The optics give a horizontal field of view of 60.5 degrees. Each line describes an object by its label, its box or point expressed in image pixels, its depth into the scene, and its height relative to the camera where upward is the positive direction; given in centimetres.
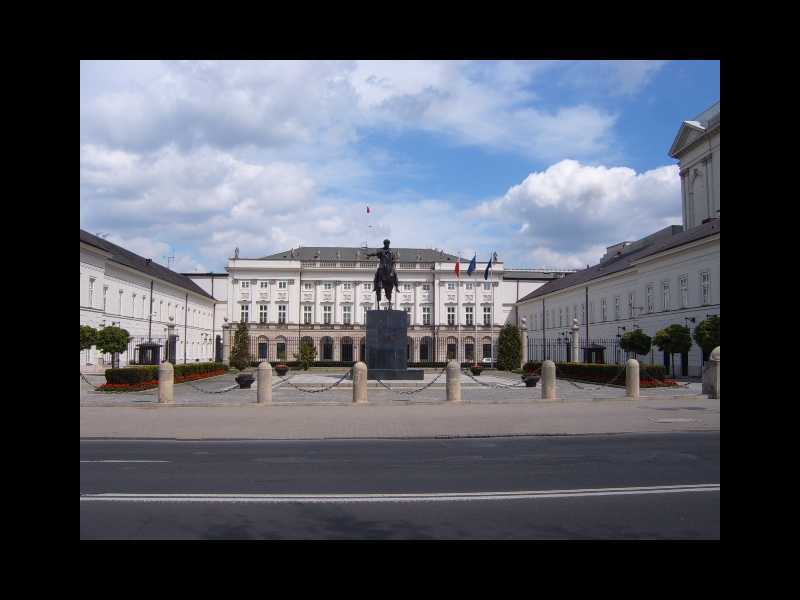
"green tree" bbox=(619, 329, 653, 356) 4210 -117
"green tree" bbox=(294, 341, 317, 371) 5491 -261
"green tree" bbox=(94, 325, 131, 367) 3781 -101
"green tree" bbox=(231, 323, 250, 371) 5222 -217
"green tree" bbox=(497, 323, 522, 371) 5419 -209
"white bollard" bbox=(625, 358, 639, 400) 2270 -189
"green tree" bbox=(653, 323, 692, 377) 3909 -90
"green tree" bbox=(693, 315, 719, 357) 3423 -53
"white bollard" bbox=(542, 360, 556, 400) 2176 -182
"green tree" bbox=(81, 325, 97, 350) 3631 -79
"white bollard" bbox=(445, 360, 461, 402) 2112 -186
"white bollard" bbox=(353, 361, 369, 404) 2059 -193
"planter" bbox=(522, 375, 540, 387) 2853 -238
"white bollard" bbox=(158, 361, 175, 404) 2122 -188
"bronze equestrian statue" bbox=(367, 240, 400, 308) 3145 +235
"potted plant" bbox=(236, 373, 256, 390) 2864 -241
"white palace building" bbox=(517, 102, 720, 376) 4362 +341
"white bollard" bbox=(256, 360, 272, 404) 2092 -191
